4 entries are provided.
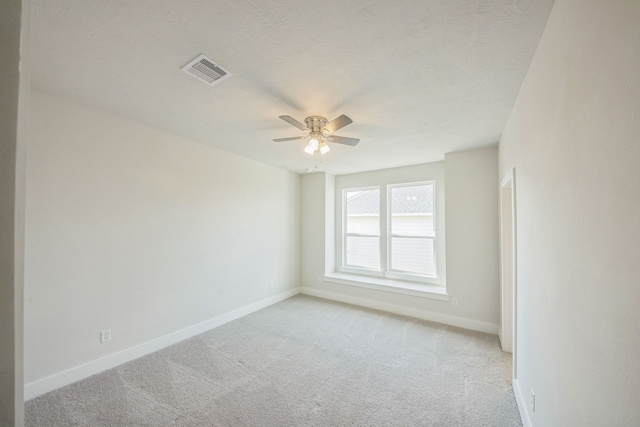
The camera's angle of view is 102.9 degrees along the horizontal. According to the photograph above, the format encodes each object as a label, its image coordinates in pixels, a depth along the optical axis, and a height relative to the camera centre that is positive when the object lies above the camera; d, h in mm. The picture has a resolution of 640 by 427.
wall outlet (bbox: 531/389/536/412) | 1673 -1217
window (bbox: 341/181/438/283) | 4438 -249
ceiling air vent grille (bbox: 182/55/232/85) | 1716 +1051
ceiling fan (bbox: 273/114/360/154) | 2371 +826
